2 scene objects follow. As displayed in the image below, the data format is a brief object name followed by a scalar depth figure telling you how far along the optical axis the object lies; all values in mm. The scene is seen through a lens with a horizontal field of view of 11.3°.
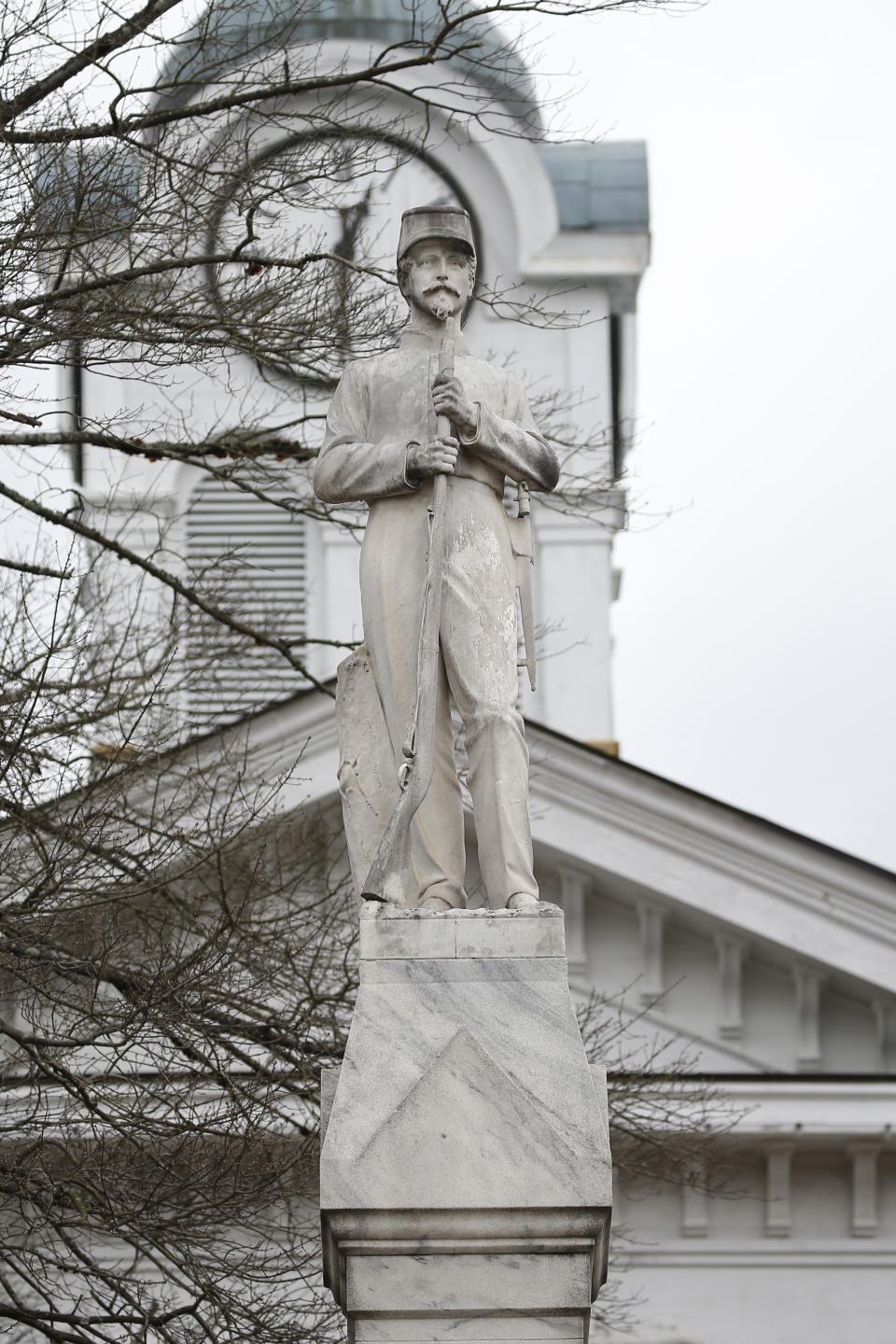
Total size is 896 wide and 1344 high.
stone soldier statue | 15385
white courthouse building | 32420
